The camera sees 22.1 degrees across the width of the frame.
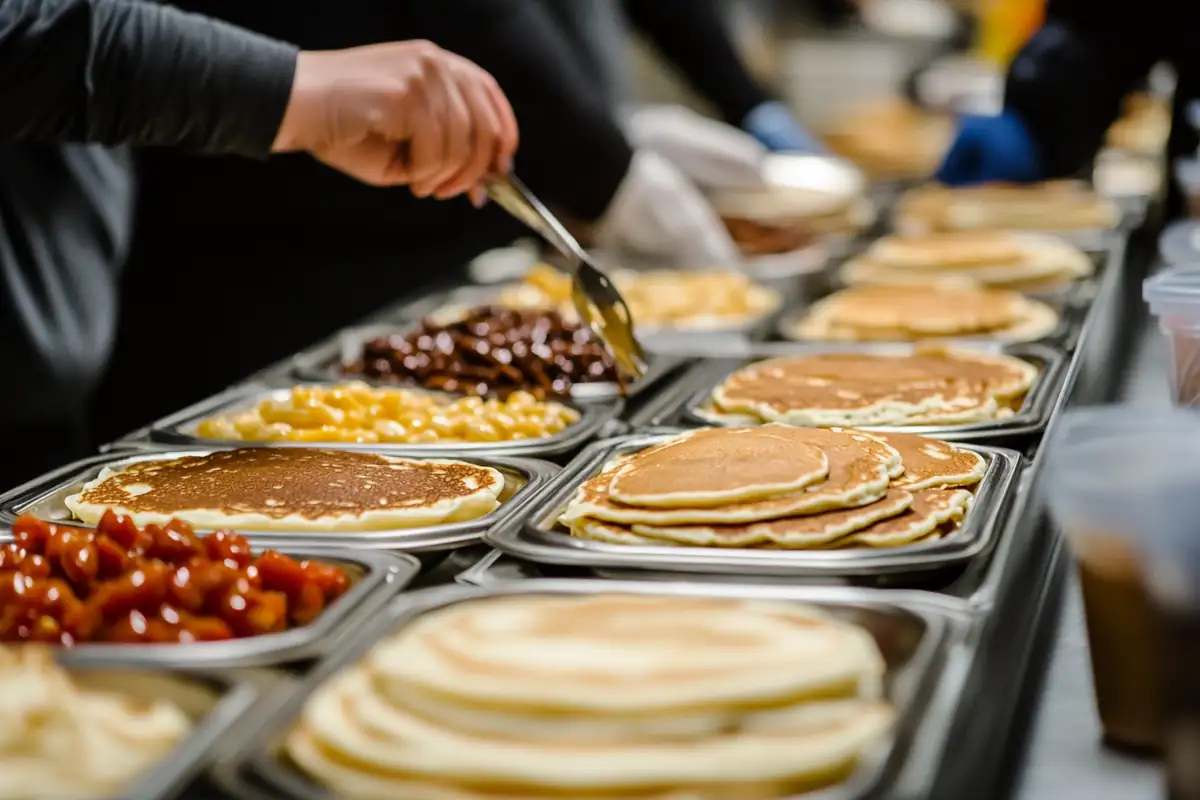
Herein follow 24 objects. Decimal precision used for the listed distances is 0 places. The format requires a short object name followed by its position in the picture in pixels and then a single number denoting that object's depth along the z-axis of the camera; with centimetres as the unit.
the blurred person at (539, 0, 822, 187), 241
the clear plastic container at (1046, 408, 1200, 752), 117
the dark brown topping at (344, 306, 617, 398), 164
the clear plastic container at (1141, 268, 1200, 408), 141
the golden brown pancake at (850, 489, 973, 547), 131
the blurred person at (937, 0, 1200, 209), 224
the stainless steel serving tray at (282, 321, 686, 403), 162
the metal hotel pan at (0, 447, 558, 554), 134
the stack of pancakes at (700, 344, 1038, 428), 152
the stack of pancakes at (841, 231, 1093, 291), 194
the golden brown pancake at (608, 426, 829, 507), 135
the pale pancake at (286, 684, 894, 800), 113
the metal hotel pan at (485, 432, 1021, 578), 129
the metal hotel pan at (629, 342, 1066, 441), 148
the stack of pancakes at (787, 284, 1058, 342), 176
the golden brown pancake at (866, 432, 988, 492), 138
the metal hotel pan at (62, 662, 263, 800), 113
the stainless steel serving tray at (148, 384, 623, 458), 149
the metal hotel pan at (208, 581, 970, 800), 114
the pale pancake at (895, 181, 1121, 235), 228
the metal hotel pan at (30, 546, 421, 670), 121
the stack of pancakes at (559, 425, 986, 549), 133
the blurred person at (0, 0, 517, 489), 147
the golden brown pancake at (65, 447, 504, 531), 137
